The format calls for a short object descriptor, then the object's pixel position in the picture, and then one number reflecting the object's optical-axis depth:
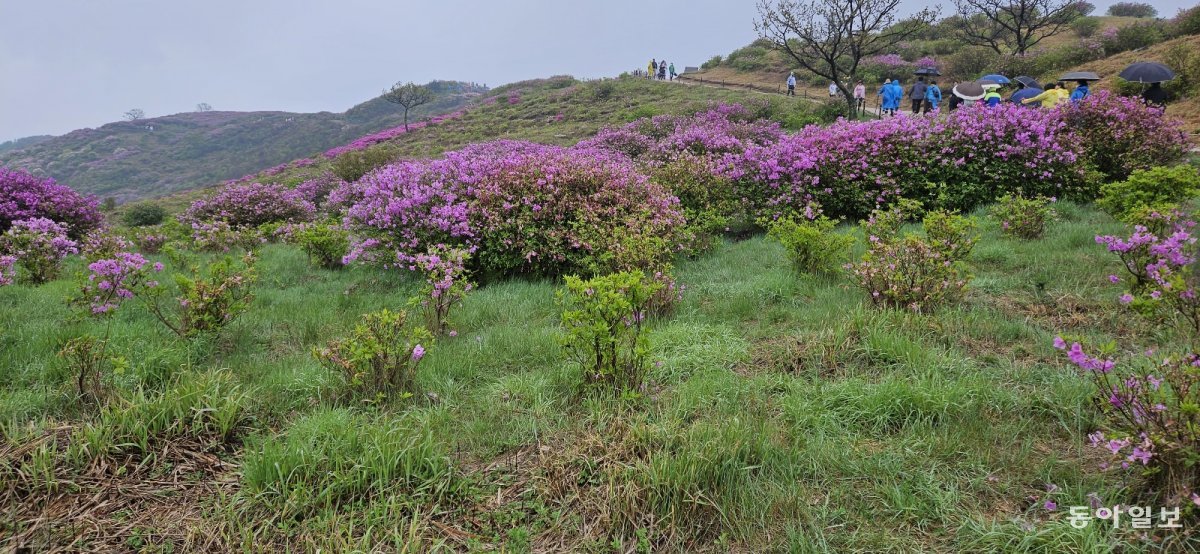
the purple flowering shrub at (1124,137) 8.77
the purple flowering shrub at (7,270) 5.63
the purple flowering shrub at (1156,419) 2.02
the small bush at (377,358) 3.36
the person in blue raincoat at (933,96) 17.84
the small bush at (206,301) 4.40
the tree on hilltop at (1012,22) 28.09
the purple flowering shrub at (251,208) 13.65
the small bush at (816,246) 5.62
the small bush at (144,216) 20.03
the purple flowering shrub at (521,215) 6.75
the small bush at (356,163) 20.25
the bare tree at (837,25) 19.59
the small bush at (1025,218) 6.57
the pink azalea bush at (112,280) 4.23
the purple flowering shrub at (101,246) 7.20
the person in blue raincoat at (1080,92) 11.12
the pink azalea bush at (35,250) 6.80
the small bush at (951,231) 5.15
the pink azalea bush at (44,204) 10.27
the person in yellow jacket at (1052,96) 11.16
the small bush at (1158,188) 6.09
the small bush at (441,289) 4.74
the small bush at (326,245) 7.81
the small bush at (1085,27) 33.42
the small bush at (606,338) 3.29
